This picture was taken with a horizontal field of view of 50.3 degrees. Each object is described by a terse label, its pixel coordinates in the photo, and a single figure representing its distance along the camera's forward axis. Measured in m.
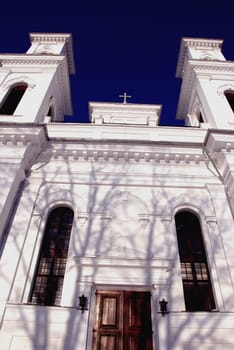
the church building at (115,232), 6.15
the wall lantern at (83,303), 6.35
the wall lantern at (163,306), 6.31
